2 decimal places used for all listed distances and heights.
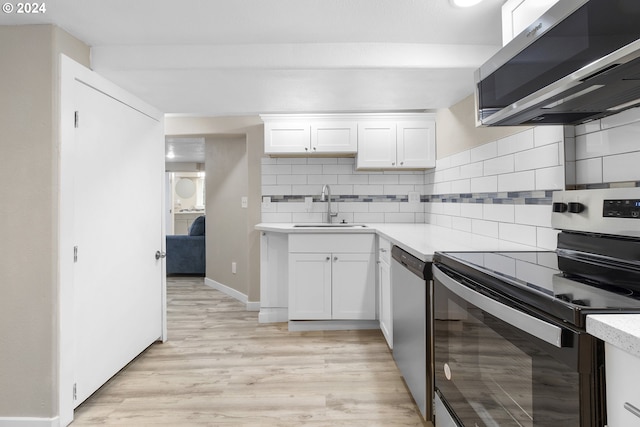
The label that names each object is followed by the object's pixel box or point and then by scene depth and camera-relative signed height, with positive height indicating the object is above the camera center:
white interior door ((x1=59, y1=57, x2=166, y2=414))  1.81 -0.10
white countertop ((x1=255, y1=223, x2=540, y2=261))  1.75 -0.15
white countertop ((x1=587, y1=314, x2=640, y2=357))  0.60 -0.22
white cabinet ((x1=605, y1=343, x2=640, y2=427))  0.62 -0.33
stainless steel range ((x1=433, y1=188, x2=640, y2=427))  0.74 -0.28
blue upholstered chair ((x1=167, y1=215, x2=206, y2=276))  5.38 -0.60
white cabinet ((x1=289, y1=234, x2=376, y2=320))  3.00 -0.54
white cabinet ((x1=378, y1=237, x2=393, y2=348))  2.45 -0.56
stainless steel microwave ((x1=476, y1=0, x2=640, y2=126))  0.88 +0.47
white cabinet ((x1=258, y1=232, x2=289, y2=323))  3.30 -0.62
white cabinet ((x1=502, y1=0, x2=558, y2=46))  1.27 +0.80
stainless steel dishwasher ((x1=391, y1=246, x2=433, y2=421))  1.61 -0.58
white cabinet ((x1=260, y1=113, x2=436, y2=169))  3.32 +0.75
